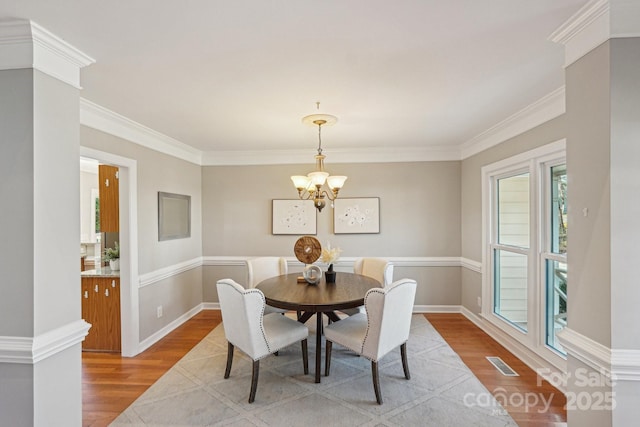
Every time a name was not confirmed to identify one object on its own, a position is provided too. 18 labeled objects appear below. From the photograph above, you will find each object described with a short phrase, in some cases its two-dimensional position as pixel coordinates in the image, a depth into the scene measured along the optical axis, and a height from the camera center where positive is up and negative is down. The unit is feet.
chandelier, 9.05 +1.06
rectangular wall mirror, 12.04 -0.10
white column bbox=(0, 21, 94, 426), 5.24 -0.23
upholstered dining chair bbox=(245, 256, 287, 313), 11.86 -2.27
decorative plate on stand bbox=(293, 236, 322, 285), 11.57 -1.41
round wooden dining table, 8.22 -2.43
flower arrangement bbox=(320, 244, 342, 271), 10.47 -1.49
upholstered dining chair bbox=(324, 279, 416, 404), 7.50 -3.05
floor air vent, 9.02 -4.77
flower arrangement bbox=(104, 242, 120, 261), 11.44 -1.52
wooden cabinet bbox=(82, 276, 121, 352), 10.69 -3.41
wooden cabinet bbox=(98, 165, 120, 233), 11.07 +0.55
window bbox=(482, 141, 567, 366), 8.85 -1.15
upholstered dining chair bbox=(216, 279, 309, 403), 7.68 -3.13
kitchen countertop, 10.67 -2.13
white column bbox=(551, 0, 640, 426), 4.51 +0.01
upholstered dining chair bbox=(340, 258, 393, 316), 11.33 -2.28
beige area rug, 7.07 -4.79
